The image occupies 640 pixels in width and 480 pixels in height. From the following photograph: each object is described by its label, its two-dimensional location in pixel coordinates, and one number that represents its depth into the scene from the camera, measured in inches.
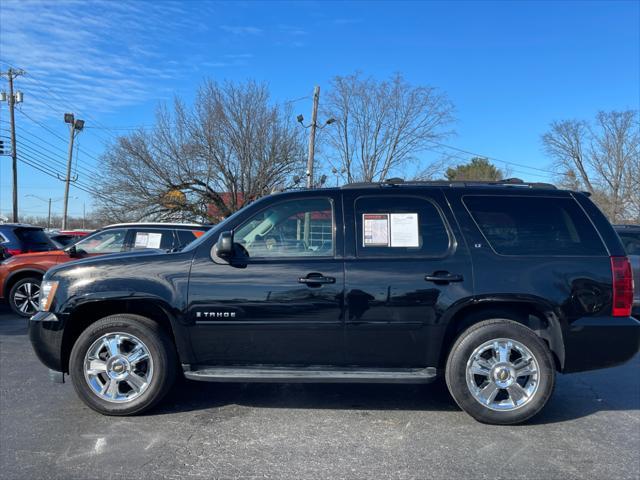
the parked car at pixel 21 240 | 366.9
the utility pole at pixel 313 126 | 883.7
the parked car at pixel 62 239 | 469.4
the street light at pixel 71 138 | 1307.8
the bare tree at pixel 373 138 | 1031.6
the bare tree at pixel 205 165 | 912.3
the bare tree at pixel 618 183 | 1437.4
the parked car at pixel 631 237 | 315.9
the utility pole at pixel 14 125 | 1185.4
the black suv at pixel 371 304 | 151.3
